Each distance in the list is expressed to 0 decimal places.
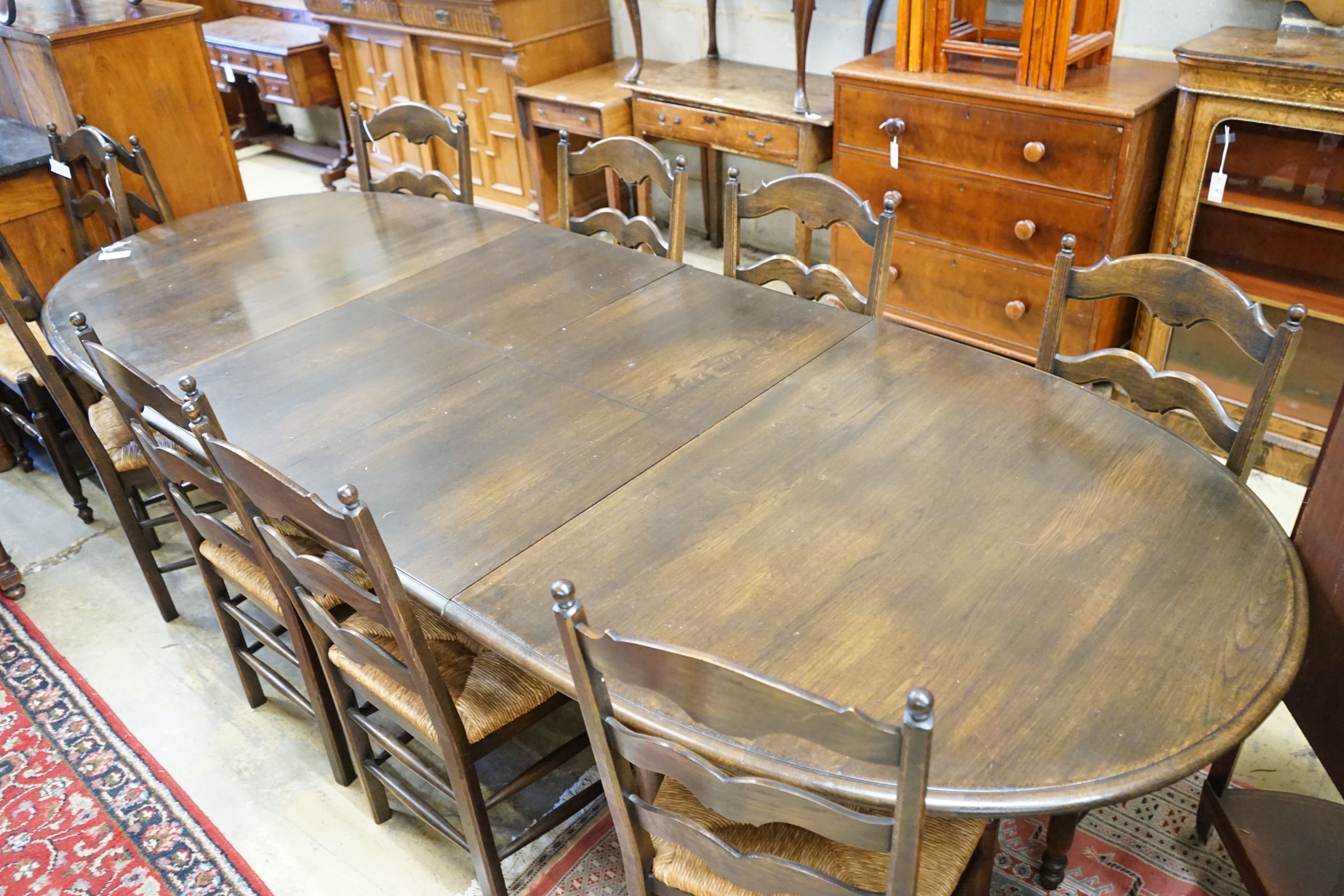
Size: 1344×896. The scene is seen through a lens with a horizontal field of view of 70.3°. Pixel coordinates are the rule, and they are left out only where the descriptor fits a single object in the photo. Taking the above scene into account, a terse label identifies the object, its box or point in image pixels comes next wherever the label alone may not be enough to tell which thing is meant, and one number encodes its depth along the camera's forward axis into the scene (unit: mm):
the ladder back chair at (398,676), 1269
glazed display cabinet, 2223
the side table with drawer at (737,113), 3182
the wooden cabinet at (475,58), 3893
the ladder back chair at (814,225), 2004
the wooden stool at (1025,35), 2527
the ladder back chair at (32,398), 2490
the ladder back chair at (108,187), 2570
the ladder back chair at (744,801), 885
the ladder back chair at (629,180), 2295
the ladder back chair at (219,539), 1522
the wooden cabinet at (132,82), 2885
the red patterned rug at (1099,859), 1684
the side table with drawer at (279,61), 4695
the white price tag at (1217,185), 2453
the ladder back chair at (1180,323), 1489
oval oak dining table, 1114
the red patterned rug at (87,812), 1819
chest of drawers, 2527
